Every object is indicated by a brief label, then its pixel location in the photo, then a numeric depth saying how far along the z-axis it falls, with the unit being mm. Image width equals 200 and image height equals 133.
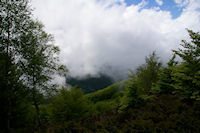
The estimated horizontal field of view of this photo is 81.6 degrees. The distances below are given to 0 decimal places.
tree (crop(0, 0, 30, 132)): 8227
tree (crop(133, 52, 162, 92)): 18812
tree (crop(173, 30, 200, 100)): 7386
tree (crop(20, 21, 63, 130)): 9720
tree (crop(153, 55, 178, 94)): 14352
